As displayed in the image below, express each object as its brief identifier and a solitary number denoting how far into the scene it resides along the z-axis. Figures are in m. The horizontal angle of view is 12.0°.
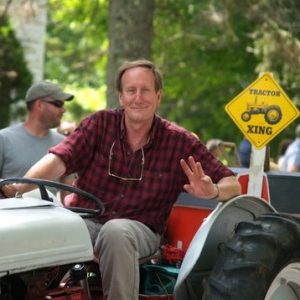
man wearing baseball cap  11.02
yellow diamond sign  10.51
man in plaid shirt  7.61
